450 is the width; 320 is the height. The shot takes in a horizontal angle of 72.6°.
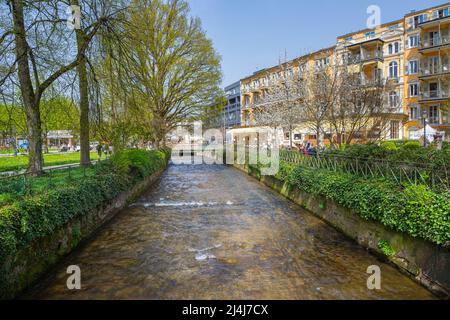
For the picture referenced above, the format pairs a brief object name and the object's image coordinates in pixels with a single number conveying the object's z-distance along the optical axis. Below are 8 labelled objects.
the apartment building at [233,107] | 74.75
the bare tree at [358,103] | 16.56
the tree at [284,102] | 22.14
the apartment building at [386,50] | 33.75
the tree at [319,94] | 17.70
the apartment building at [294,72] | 22.16
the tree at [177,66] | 29.83
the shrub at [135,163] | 13.28
